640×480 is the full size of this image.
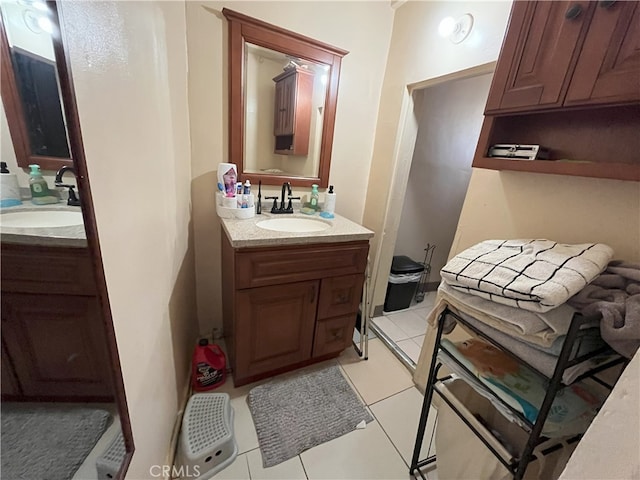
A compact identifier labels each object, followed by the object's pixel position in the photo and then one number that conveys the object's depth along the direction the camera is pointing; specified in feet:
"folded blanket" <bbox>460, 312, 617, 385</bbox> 1.91
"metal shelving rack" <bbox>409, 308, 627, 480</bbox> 1.75
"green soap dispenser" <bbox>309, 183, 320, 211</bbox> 5.44
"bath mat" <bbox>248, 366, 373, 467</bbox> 3.71
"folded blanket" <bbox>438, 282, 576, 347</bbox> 1.87
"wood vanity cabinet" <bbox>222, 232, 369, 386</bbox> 3.82
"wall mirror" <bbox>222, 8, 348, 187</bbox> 4.41
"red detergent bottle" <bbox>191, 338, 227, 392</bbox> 4.26
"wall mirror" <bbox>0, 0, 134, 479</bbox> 0.88
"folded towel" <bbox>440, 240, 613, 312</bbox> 1.78
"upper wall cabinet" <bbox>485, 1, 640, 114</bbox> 1.94
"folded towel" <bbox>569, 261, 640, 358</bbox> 1.67
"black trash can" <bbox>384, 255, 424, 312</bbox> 6.84
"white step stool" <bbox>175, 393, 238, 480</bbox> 3.15
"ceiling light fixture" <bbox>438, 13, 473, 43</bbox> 3.85
